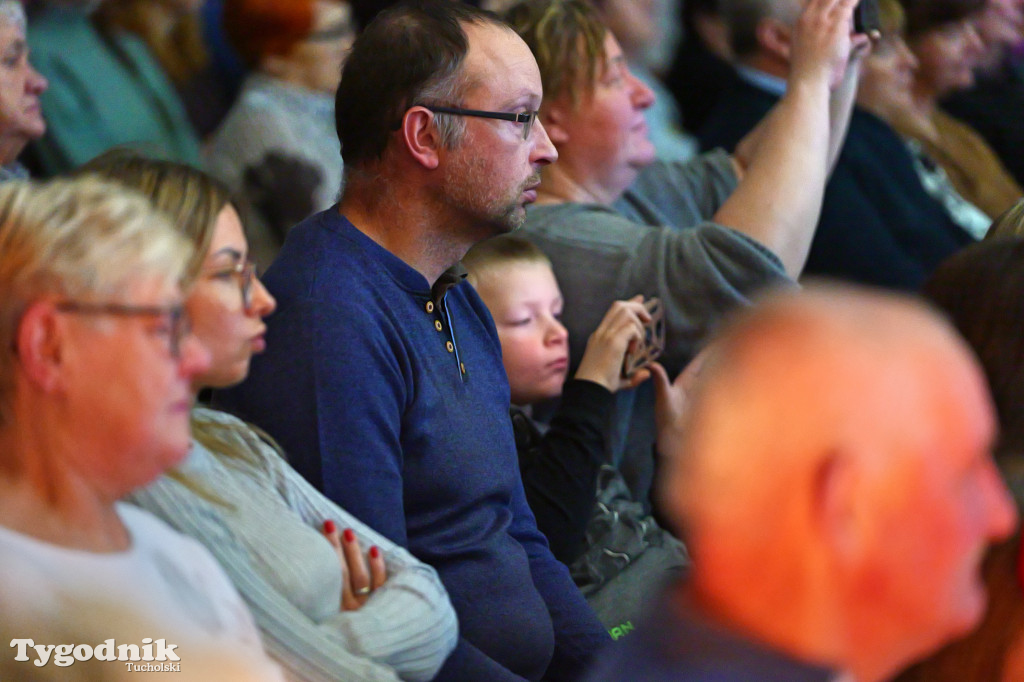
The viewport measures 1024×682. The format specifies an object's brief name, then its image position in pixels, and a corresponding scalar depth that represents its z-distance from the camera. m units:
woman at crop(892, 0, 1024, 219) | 7.24
